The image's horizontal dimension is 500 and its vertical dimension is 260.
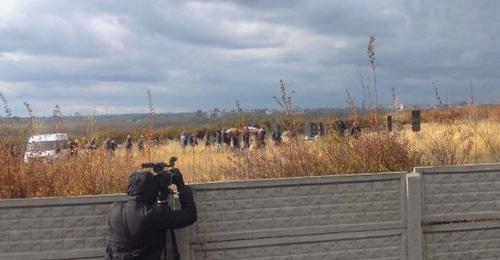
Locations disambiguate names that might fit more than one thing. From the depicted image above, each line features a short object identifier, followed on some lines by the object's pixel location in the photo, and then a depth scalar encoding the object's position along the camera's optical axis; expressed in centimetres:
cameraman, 533
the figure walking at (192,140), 2018
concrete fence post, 656
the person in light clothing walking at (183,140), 2152
